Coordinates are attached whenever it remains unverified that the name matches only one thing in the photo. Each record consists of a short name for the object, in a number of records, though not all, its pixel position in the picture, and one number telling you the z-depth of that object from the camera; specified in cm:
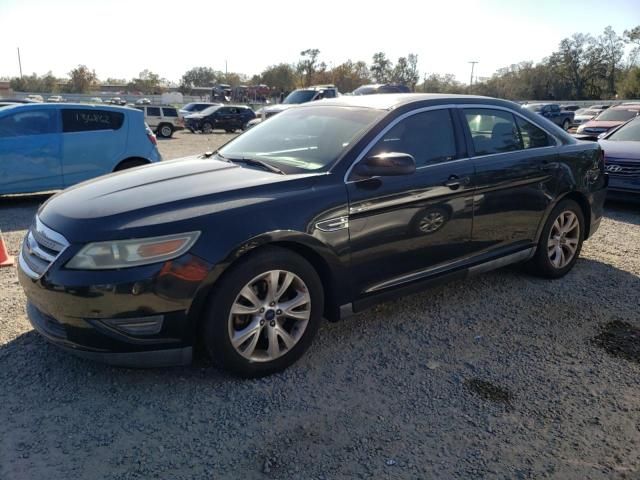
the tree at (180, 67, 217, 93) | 10231
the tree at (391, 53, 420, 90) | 8512
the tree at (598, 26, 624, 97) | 7591
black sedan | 274
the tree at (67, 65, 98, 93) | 8069
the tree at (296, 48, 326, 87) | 8169
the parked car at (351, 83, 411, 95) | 1887
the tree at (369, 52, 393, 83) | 8561
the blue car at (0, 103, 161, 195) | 770
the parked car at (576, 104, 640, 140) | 1477
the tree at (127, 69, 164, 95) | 8543
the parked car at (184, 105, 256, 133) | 2770
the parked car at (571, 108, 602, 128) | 3154
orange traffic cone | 506
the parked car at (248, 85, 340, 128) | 1961
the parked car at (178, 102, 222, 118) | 3316
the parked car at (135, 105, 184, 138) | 2439
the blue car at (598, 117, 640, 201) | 774
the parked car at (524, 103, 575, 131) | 3044
